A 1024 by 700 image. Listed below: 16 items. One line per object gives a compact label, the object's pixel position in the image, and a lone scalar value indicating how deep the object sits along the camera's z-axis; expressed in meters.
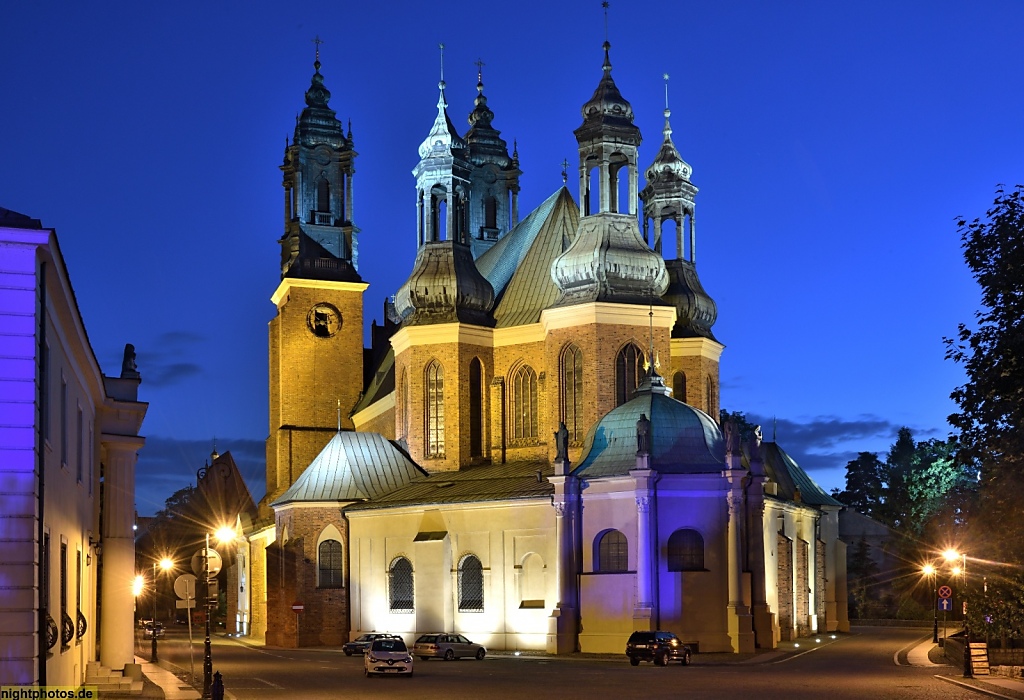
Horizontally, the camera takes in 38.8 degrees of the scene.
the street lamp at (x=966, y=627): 37.38
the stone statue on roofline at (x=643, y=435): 51.03
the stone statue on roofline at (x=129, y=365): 36.74
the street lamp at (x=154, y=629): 49.42
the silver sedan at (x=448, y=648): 49.78
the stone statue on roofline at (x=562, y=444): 52.69
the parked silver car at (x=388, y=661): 39.22
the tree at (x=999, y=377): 25.94
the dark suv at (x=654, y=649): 44.34
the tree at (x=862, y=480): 126.00
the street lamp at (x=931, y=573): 56.22
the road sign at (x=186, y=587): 31.20
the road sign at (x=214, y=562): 31.70
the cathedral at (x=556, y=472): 51.69
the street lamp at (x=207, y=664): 30.78
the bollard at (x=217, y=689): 26.08
